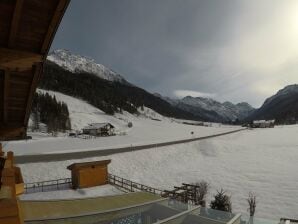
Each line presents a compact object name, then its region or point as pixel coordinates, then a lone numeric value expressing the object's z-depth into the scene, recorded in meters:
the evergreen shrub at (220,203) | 19.66
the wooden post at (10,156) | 5.48
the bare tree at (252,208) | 20.68
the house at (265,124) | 133.00
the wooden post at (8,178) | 3.82
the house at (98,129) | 69.46
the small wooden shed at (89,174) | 22.29
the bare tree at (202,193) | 21.54
